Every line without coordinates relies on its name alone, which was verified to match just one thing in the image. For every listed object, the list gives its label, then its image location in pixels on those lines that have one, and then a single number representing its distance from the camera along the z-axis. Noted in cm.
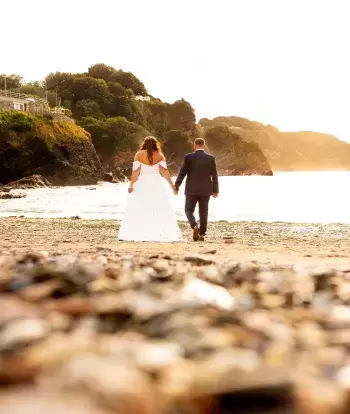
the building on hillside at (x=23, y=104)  8159
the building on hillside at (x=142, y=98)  14182
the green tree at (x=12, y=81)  12012
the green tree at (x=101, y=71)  14075
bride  1112
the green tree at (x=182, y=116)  14975
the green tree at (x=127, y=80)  13850
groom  1166
